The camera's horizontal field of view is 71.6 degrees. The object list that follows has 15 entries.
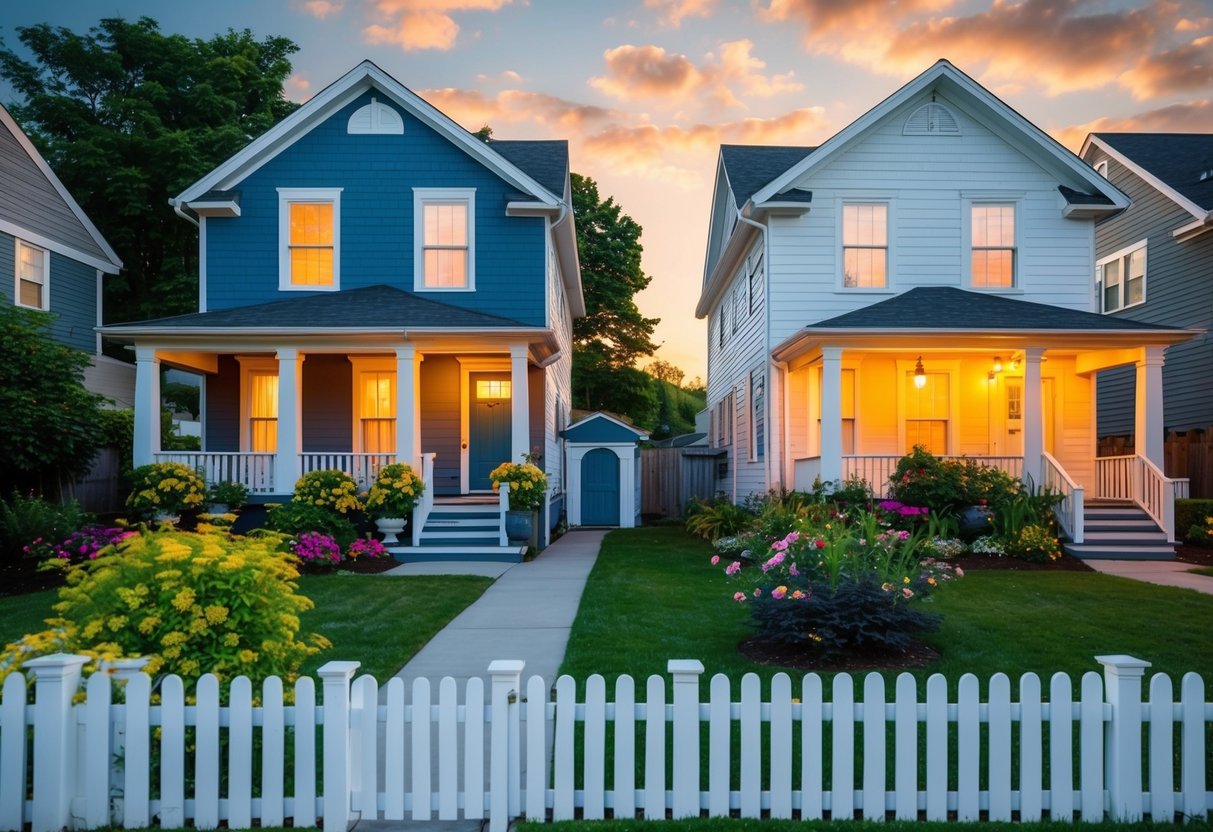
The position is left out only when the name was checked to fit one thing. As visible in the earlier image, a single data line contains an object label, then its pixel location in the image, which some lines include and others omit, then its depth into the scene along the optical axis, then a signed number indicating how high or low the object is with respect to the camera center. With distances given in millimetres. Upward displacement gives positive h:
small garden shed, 19688 -1050
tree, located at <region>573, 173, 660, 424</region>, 34156 +4701
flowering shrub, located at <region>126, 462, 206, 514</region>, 12828 -963
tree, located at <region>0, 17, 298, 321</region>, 24406 +9127
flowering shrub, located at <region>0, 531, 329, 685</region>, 4031 -922
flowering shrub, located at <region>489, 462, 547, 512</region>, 13461 -868
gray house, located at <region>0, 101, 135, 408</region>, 18953 +4249
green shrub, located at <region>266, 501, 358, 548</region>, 12320 -1390
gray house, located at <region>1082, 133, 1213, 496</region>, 17938 +3964
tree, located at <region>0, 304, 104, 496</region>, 12016 +249
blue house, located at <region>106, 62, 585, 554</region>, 15273 +3101
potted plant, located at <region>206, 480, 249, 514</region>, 13352 -1105
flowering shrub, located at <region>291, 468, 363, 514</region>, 12812 -975
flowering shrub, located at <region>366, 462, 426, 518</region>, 12992 -985
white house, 15492 +3205
